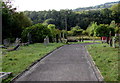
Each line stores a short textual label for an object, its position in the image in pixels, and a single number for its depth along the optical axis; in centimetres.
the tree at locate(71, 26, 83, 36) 5700
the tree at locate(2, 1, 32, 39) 2989
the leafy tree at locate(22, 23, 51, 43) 2897
